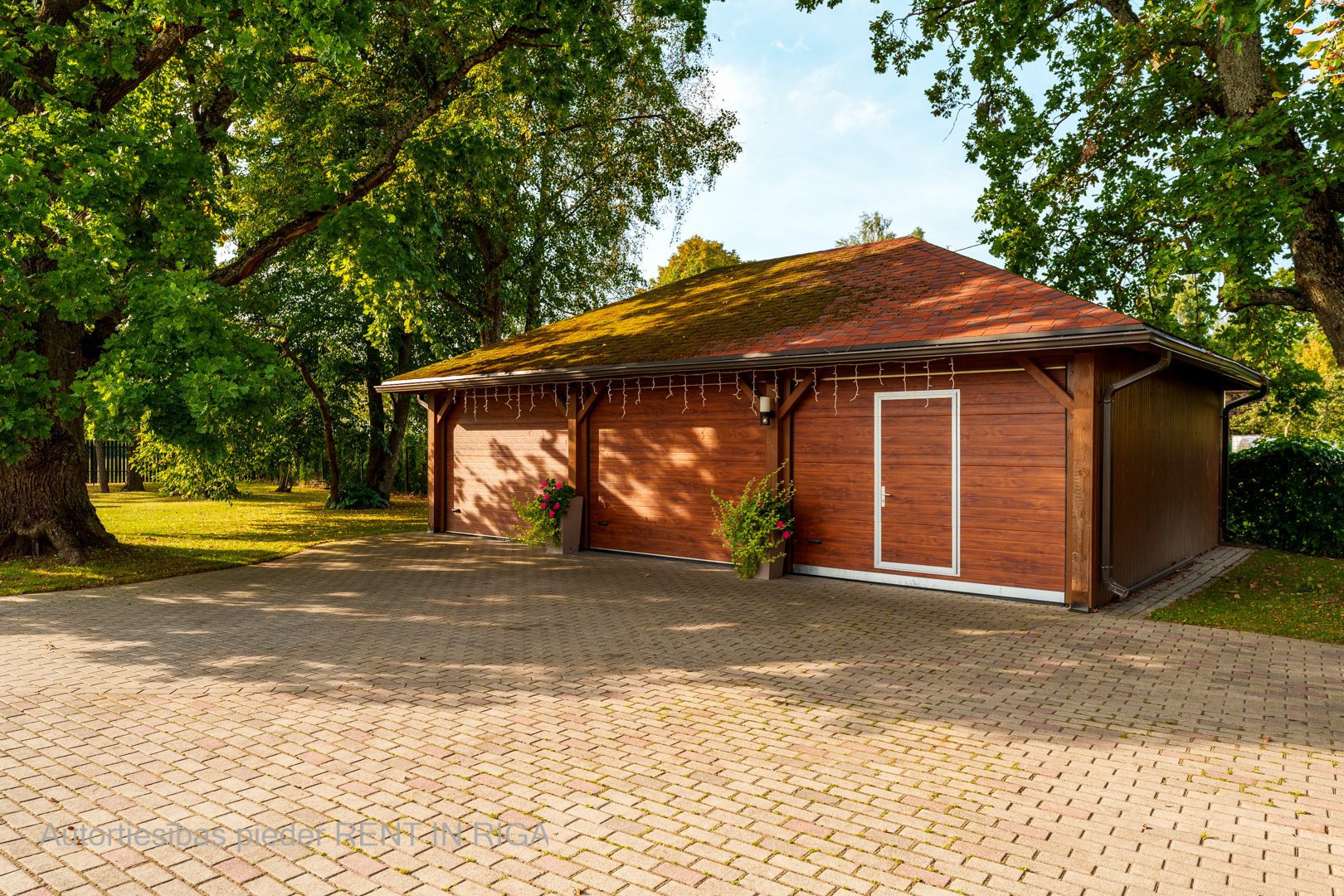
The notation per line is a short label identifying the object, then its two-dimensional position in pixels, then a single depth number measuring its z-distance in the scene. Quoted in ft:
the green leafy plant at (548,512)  40.63
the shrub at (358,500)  69.21
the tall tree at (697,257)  127.41
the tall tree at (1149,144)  28.32
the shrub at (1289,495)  42.27
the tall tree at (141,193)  28.99
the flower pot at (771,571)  33.17
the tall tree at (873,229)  135.13
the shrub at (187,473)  57.67
